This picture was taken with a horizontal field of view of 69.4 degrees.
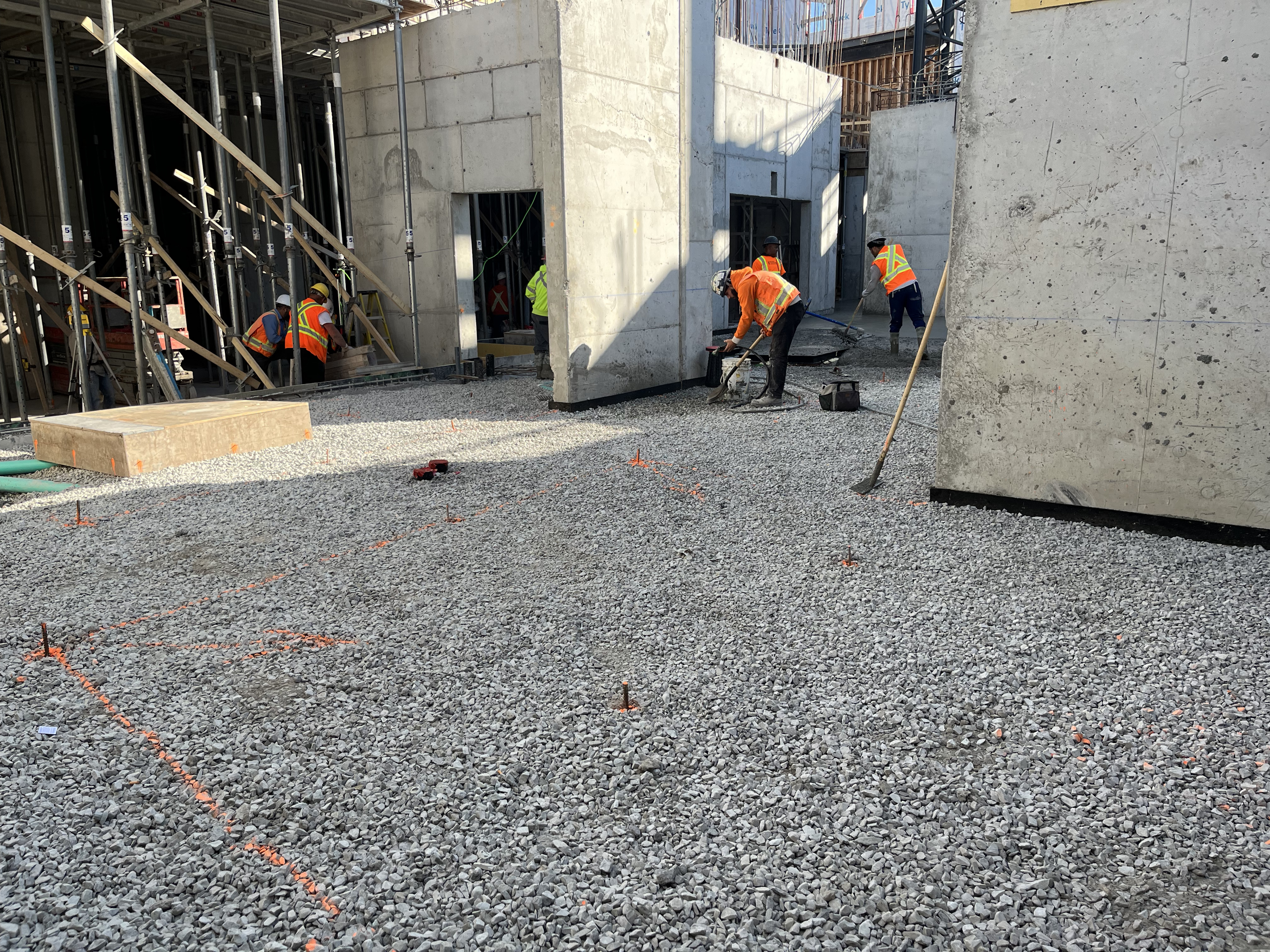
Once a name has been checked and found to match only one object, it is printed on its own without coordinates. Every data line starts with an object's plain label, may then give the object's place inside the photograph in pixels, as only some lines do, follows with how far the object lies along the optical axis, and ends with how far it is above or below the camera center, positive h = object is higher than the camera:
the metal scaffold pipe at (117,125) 8.25 +1.57
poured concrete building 9.17 +1.47
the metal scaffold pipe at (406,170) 10.96 +1.52
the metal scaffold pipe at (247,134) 11.87 +2.19
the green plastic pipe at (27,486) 6.25 -1.24
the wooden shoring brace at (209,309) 10.09 -0.11
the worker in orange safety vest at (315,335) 11.05 -0.46
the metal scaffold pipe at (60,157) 8.48 +1.34
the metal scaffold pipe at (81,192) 10.85 +1.32
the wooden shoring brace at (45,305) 9.62 -0.04
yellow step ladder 13.16 -0.16
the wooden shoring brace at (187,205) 11.43 +1.18
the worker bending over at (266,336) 10.99 -0.45
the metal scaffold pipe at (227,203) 10.16 +1.10
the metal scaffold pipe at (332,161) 12.66 +1.92
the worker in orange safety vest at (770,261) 11.83 +0.34
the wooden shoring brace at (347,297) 11.35 -0.01
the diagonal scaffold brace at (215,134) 8.77 +1.69
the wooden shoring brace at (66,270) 8.23 +0.29
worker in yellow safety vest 12.05 -0.36
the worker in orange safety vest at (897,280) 12.99 +0.07
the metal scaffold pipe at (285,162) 9.69 +1.51
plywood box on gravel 6.81 -1.04
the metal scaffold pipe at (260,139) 11.42 +1.99
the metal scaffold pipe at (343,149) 11.55 +1.92
